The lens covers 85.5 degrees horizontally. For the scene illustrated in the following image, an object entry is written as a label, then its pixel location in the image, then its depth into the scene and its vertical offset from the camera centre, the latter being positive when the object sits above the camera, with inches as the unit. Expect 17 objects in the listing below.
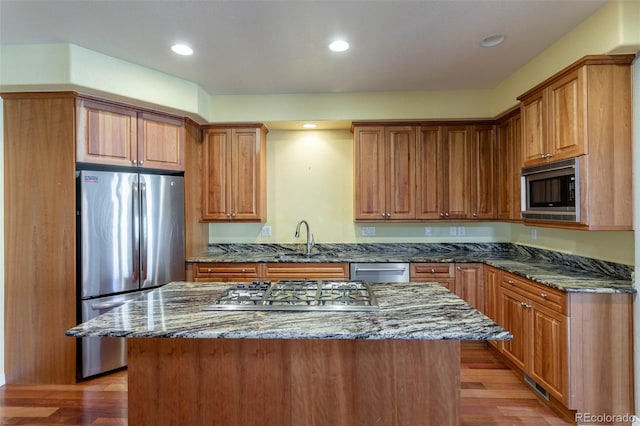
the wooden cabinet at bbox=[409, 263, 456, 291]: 134.2 -23.6
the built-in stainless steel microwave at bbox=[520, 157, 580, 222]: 90.0 +5.5
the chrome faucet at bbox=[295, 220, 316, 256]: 149.7 -11.6
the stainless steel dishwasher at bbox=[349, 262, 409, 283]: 135.4 -23.2
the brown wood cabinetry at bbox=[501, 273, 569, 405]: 87.9 -34.4
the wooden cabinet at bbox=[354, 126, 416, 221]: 145.3 +15.9
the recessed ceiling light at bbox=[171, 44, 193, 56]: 103.7 +50.3
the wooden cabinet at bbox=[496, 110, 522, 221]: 129.6 +17.4
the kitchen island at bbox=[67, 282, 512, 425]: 62.7 -30.4
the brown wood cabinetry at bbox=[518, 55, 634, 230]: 87.0 +17.1
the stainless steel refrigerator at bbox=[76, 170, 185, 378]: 110.4 -10.3
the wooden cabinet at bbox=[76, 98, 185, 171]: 111.3 +27.1
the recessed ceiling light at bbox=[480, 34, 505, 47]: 99.4 +50.2
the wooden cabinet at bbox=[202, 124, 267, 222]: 147.1 +16.8
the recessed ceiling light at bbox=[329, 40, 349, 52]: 101.3 +49.9
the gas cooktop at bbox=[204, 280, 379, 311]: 65.2 -17.5
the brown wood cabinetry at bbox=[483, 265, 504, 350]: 122.4 -30.6
